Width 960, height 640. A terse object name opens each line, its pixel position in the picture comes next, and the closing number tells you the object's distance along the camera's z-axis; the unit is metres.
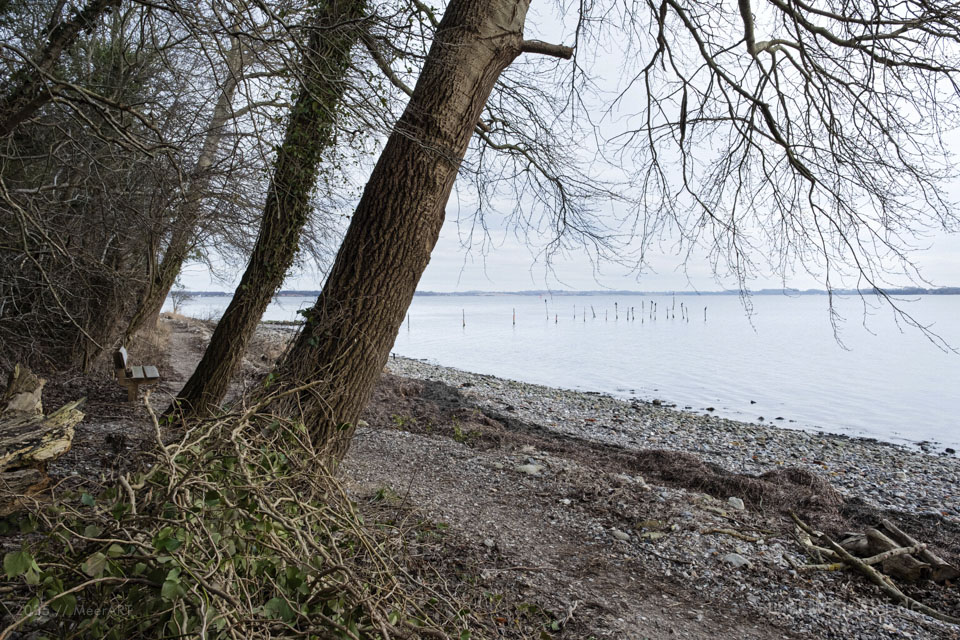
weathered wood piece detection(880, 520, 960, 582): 4.66
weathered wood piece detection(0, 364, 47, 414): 4.20
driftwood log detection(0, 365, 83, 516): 3.36
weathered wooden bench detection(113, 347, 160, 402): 7.62
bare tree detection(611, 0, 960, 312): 5.23
